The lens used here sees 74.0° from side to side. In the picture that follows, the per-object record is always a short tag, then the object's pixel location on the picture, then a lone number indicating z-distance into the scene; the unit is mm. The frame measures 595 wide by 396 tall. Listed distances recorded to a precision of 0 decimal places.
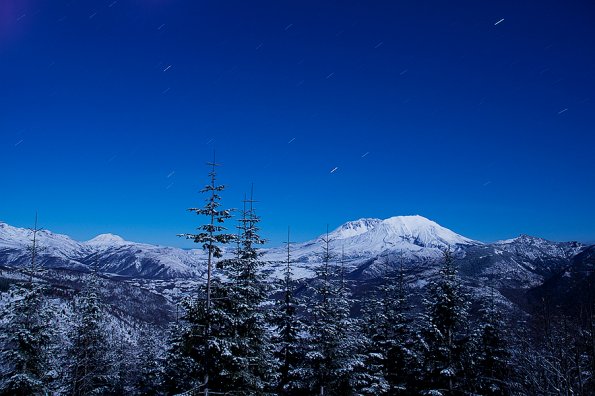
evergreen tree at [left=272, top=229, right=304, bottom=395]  25188
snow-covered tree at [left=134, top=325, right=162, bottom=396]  39641
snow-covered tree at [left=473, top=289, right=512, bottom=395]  27859
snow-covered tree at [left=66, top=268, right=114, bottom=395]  32406
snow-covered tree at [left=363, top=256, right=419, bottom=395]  28766
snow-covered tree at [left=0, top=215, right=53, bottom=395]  23266
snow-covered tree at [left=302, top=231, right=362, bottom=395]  23469
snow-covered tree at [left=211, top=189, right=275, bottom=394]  18719
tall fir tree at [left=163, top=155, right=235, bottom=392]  17562
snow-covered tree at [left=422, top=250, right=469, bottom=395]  25625
